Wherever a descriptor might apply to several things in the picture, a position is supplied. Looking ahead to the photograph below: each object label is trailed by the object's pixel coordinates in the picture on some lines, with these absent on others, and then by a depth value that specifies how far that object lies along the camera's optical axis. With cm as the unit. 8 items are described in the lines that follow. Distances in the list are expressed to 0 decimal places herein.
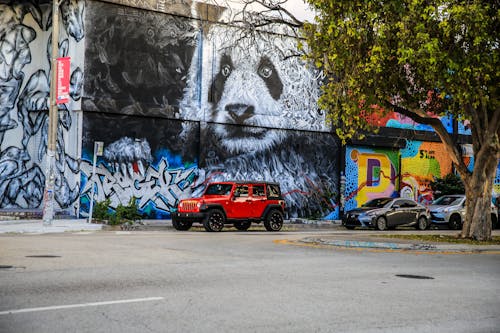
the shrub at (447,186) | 4247
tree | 1839
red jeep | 2502
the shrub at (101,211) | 2845
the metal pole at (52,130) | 2469
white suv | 3394
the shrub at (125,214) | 2721
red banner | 2423
